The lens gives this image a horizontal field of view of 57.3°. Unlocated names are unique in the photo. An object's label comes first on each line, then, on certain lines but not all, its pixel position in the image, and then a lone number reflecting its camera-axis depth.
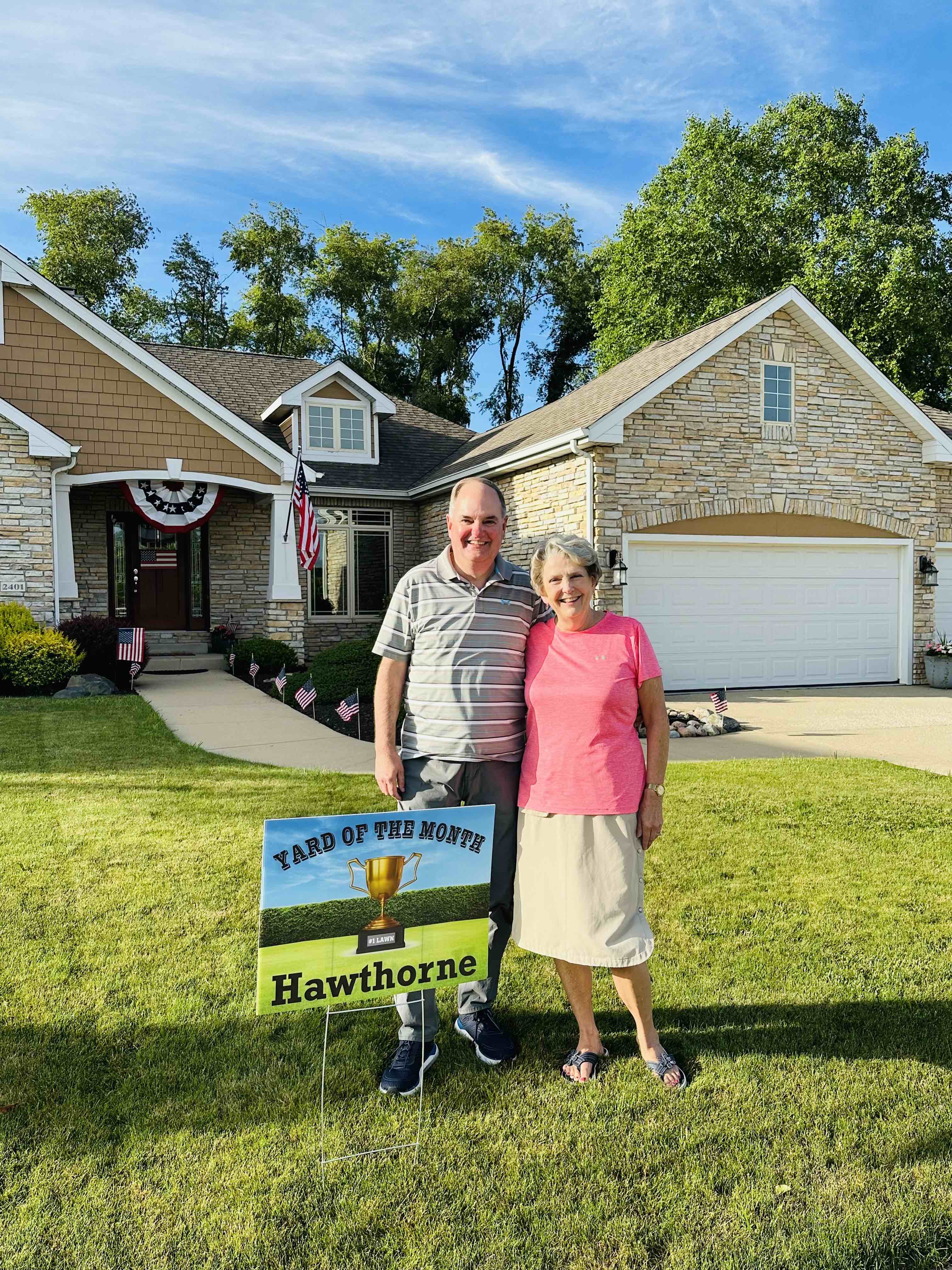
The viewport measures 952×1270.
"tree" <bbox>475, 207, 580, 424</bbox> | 31.28
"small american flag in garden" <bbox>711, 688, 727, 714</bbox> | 9.27
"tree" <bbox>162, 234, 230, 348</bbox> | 29.95
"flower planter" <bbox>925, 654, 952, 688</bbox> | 13.84
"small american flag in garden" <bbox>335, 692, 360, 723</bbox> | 8.63
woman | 2.79
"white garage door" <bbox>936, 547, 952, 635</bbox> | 14.92
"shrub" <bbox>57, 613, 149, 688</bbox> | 11.85
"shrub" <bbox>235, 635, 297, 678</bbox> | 13.20
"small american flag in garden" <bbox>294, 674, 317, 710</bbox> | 9.68
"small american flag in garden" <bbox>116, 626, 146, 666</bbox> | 11.57
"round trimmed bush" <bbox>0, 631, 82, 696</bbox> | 10.62
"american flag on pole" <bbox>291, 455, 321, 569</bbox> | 13.30
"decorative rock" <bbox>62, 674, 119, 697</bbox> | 10.86
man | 2.91
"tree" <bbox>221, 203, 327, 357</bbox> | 29.88
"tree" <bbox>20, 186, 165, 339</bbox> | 28.52
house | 12.42
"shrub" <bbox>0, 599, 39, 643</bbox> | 11.11
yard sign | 2.48
